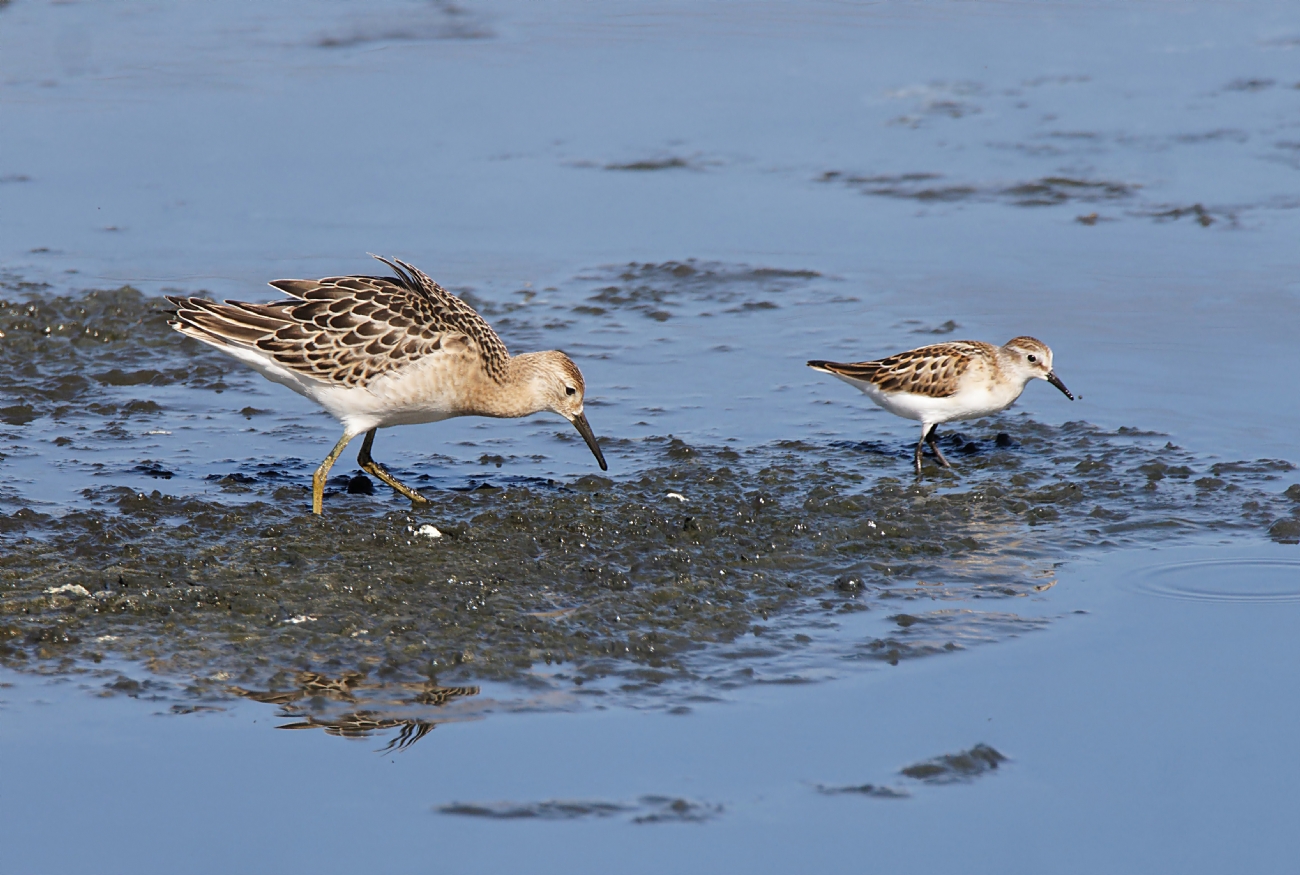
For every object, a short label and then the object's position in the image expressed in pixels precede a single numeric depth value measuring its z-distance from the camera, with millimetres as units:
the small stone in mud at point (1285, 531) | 17266
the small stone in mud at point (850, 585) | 15922
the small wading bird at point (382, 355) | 18359
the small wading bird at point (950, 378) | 20250
